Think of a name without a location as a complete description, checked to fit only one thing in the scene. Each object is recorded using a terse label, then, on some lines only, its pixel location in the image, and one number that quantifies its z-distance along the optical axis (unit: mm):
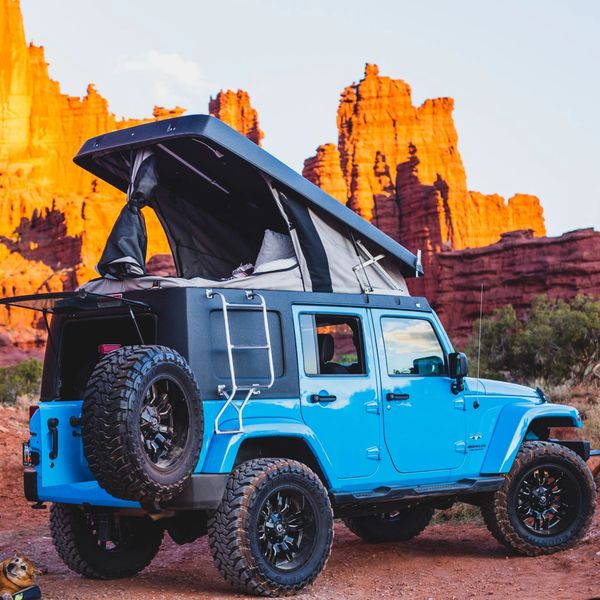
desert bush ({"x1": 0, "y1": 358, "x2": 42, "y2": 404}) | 29067
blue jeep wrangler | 5824
